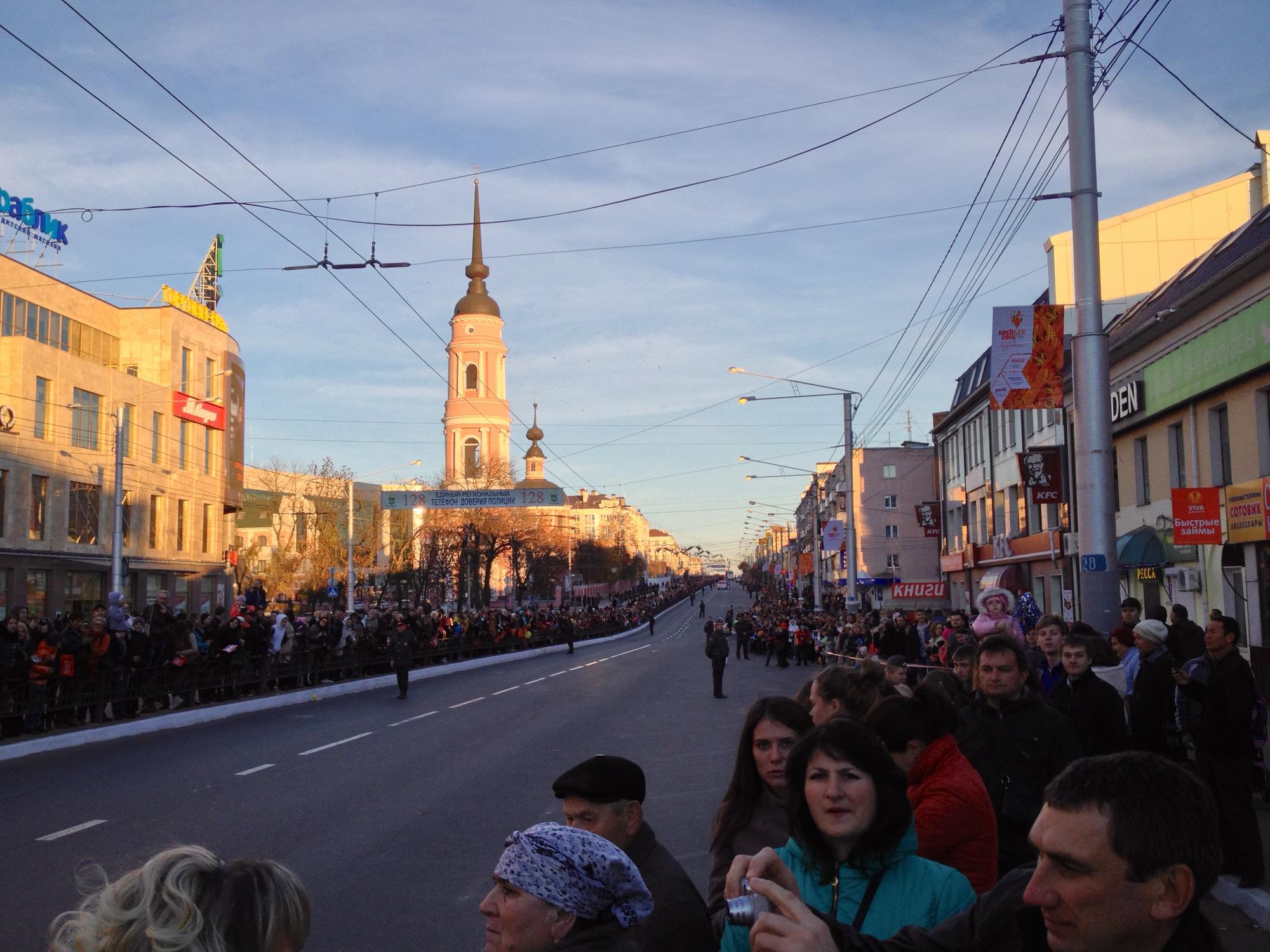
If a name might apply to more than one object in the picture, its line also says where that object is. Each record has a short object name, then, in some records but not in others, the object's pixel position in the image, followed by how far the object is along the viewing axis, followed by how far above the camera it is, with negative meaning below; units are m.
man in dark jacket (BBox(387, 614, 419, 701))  26.97 -1.95
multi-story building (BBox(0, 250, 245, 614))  40.56 +5.53
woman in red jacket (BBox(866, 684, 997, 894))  4.15 -0.81
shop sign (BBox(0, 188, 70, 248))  40.62 +13.23
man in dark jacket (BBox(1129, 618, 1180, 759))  9.09 -1.10
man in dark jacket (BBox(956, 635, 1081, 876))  5.43 -0.85
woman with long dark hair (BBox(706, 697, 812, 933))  4.39 -0.87
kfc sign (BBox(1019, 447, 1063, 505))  31.09 +2.79
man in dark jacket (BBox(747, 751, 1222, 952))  2.19 -0.58
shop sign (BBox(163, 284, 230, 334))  53.47 +13.30
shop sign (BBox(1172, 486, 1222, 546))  19.27 +0.96
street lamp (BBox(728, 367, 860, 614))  35.59 +3.29
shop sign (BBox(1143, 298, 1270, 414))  18.66 +3.94
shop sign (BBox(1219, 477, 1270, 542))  18.69 +1.04
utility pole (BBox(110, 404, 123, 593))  31.45 +1.17
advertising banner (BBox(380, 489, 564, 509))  45.91 +3.16
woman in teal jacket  3.13 -0.78
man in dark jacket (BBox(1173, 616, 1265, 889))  7.89 -1.26
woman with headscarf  2.59 -0.74
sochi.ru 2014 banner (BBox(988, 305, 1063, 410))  13.50 +2.63
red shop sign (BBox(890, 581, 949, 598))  44.51 -0.68
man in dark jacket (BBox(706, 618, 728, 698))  25.83 -1.86
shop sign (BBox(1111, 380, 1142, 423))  24.67 +3.88
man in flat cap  3.51 -0.80
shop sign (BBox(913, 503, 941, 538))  54.78 +2.70
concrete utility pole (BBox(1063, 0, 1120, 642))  11.53 +2.15
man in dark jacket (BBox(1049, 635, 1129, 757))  7.47 -0.92
